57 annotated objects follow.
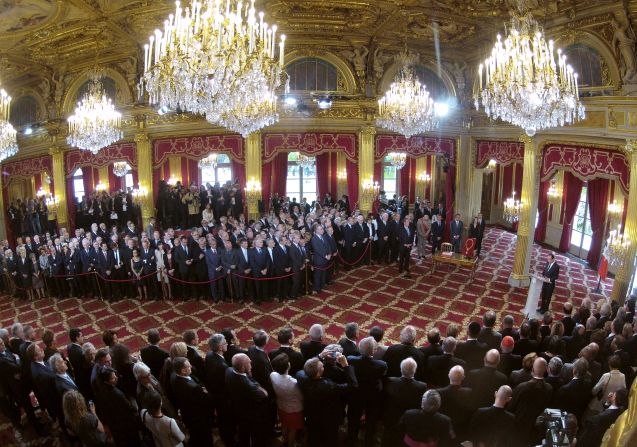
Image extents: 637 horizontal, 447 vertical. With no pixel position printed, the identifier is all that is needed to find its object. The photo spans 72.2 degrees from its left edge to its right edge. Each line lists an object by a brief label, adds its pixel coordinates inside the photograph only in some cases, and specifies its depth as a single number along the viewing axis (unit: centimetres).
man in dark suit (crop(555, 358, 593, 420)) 435
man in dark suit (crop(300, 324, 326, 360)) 494
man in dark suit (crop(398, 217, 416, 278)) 1152
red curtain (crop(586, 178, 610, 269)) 1237
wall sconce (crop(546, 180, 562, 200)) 1458
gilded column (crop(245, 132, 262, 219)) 1360
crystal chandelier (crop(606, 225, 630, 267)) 853
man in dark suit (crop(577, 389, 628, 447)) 377
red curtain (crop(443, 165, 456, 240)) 1435
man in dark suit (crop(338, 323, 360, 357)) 493
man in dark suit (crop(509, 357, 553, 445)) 420
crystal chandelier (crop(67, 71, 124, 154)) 988
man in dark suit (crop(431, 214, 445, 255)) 1278
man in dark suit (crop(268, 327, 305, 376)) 487
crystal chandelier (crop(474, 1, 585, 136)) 571
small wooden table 1056
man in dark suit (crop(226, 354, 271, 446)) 423
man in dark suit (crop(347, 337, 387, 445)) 451
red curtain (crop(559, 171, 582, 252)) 1355
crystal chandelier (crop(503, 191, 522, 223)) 1358
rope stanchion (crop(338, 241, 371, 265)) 1168
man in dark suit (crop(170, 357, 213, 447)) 422
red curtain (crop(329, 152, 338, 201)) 1867
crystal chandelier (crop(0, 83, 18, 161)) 808
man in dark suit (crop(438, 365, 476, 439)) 412
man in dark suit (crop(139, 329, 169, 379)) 500
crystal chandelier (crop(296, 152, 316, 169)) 1858
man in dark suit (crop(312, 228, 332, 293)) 1009
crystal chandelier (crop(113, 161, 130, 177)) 1809
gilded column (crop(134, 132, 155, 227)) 1382
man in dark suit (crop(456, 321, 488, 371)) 513
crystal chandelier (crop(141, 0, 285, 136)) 483
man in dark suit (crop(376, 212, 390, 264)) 1205
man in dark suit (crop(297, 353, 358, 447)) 420
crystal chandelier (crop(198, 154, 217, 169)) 1898
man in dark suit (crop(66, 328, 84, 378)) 500
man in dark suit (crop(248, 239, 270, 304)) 930
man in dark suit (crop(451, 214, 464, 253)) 1259
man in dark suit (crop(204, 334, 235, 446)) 458
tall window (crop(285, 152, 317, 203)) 1939
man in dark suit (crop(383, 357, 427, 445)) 425
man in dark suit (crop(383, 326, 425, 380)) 487
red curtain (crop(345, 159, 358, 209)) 1416
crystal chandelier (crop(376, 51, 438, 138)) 990
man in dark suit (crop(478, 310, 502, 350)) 550
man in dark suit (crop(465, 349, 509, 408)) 432
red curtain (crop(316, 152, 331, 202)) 1875
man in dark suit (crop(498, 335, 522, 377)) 500
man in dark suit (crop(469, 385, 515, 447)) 388
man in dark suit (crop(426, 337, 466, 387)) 480
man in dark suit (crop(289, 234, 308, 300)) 959
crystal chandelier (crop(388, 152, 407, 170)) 1720
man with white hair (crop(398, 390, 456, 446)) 370
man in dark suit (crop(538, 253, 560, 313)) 911
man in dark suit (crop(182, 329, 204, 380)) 489
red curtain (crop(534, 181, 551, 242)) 1491
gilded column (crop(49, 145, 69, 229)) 1438
